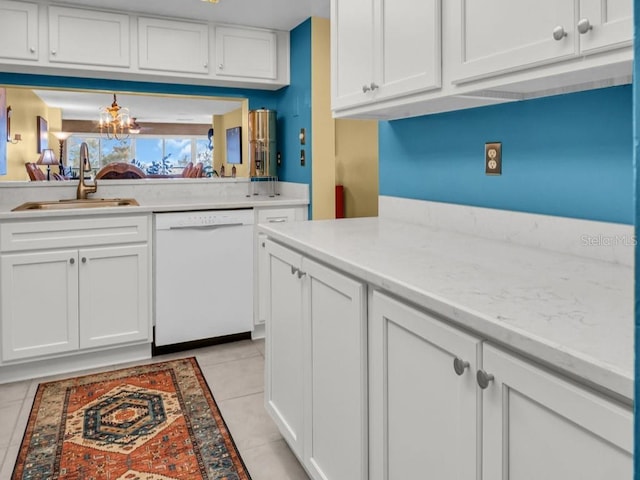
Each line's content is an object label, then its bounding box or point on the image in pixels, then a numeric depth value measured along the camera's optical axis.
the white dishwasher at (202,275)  3.22
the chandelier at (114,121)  3.70
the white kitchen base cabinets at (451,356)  0.74
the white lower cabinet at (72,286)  2.83
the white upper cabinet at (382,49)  1.63
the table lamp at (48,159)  3.57
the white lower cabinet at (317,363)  1.42
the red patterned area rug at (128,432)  1.98
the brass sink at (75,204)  3.25
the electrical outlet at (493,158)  1.76
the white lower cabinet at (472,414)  0.72
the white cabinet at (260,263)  3.47
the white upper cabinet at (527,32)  1.07
